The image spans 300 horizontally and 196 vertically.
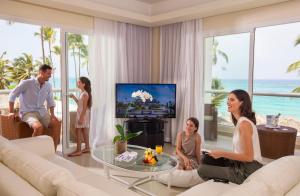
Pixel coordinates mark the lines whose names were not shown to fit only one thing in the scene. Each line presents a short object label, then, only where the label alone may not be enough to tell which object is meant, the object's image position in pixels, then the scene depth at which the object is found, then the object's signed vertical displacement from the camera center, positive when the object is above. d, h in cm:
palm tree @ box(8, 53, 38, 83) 644 +46
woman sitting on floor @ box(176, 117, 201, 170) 336 -73
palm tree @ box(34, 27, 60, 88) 546 +108
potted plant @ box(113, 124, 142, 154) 312 -66
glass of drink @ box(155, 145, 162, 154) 308 -74
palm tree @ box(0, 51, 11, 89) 611 +27
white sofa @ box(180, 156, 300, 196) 130 -51
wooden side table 379 -80
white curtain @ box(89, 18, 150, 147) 475 +40
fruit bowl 282 -79
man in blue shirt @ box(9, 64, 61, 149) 378 -25
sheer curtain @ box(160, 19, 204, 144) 483 +39
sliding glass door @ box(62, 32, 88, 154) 448 +24
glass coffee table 262 -84
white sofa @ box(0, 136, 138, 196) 129 -50
